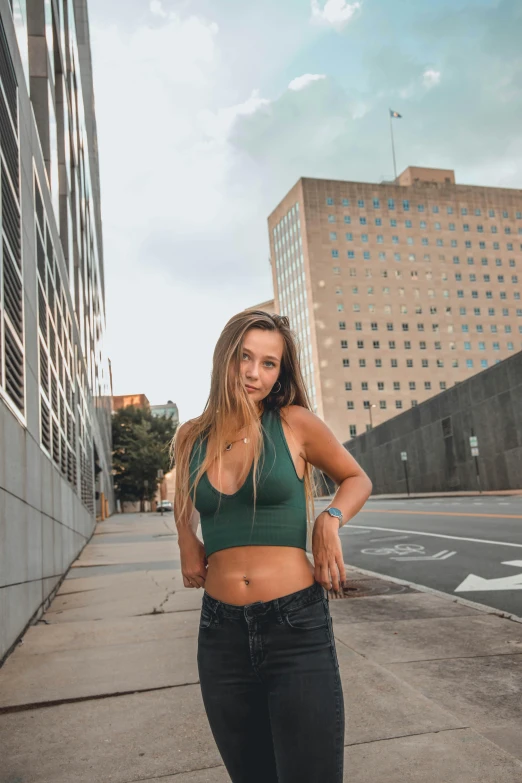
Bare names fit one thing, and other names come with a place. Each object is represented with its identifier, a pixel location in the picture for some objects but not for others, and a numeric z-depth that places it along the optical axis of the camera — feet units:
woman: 6.41
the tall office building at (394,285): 358.64
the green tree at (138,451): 211.82
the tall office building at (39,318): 20.90
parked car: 211.29
